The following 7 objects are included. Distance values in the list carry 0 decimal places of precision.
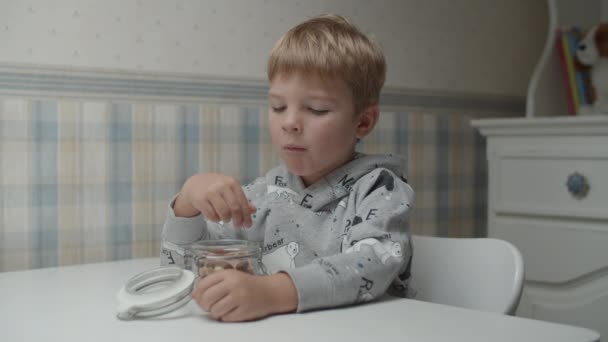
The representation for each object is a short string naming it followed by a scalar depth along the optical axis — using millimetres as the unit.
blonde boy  850
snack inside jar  758
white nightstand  1643
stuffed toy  1917
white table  632
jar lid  695
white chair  957
